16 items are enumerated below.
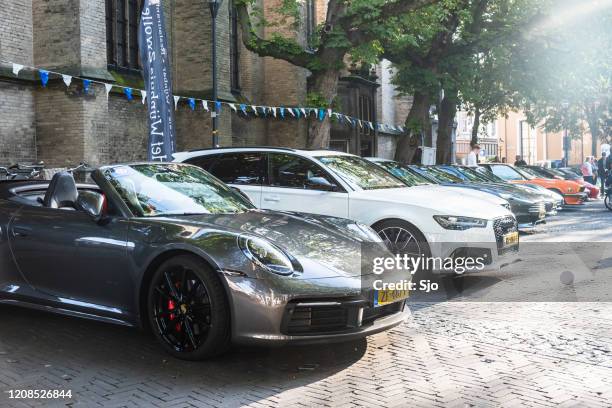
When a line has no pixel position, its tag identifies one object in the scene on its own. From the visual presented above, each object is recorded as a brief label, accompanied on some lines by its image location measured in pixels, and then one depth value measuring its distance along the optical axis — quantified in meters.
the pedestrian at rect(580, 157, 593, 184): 27.95
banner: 13.55
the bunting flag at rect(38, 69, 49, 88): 14.58
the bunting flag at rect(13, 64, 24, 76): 13.44
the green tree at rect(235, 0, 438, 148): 17.30
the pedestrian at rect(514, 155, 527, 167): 27.71
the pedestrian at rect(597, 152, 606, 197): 28.13
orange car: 20.69
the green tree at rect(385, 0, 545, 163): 23.48
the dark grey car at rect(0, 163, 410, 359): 4.54
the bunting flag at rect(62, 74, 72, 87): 15.31
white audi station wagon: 7.66
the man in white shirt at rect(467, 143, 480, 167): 19.19
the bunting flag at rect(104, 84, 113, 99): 16.59
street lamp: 17.52
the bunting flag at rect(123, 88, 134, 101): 16.72
